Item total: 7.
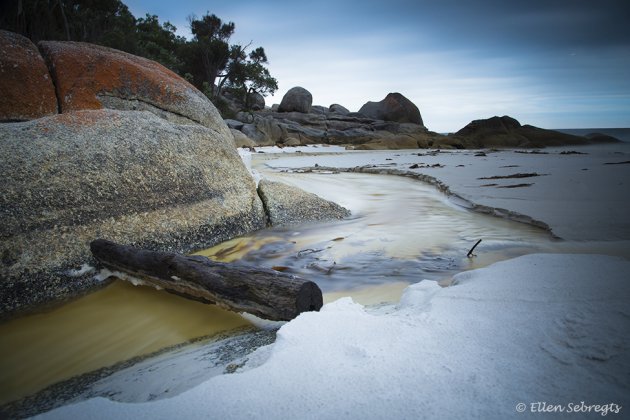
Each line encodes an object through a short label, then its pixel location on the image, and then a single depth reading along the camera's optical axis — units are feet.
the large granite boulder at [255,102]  104.17
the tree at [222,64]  98.27
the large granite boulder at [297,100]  122.31
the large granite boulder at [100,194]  8.47
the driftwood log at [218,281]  6.11
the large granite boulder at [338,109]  139.56
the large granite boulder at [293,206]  14.84
